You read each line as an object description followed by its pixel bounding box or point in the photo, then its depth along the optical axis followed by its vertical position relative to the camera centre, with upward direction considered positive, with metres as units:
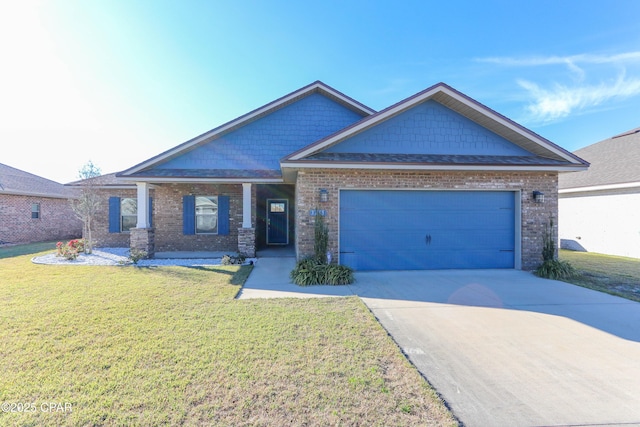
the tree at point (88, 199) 10.98 +0.48
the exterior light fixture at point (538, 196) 8.02 +0.53
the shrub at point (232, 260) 9.16 -1.64
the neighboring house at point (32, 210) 14.46 +0.04
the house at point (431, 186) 7.72 +0.79
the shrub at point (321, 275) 6.77 -1.56
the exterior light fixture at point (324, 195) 7.65 +0.49
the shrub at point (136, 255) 9.23 -1.51
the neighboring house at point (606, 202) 11.68 +0.58
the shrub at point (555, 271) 7.40 -1.55
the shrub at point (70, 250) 9.77 -1.46
